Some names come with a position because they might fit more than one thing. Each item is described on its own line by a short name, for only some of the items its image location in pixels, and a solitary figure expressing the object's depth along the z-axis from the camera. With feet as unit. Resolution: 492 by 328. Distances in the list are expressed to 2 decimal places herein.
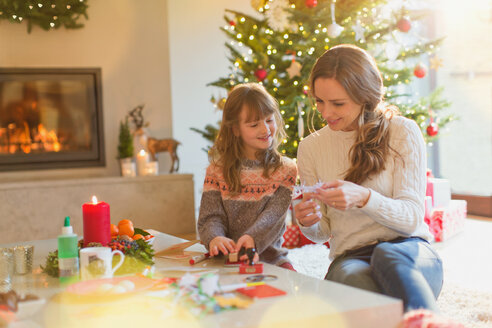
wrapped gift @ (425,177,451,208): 12.29
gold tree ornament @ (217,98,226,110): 12.57
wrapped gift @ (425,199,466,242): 12.06
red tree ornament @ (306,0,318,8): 10.92
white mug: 4.15
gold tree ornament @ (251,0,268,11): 11.35
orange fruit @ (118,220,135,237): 5.82
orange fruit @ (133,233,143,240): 5.57
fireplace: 13.76
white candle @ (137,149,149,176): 14.14
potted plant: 14.10
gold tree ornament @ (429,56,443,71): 12.78
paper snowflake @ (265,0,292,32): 10.96
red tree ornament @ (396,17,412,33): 11.19
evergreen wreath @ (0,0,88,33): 13.30
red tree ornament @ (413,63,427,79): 12.41
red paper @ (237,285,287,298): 3.55
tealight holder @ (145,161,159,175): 14.19
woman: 4.71
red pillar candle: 4.99
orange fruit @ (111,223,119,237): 5.81
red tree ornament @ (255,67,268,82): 11.48
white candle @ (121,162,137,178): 14.08
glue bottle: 4.39
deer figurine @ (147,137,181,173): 14.46
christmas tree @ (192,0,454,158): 11.09
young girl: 5.93
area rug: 6.91
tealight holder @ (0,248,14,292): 4.71
